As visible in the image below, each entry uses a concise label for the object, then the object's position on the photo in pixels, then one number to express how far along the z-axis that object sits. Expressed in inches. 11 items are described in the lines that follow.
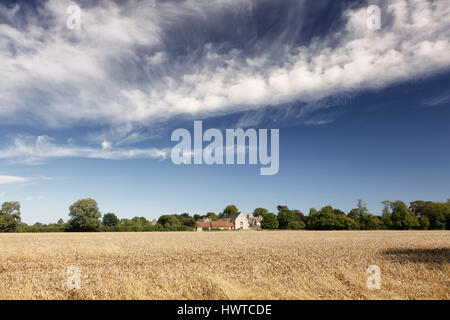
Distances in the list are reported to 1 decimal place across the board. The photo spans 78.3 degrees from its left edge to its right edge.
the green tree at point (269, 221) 4256.9
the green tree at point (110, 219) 4852.4
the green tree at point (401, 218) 3599.9
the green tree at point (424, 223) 3592.5
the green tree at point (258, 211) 7410.4
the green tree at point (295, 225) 4176.2
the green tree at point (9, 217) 3614.7
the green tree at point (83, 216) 3619.6
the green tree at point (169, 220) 4547.2
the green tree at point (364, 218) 3671.3
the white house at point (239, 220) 5115.7
